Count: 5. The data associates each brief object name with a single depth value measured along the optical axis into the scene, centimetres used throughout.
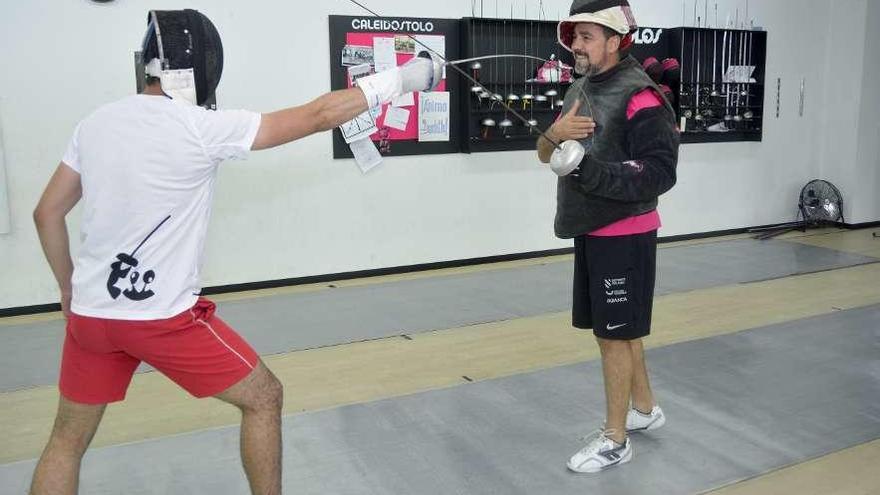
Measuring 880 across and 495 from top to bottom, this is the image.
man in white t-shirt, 169
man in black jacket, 226
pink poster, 498
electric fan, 681
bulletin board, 495
